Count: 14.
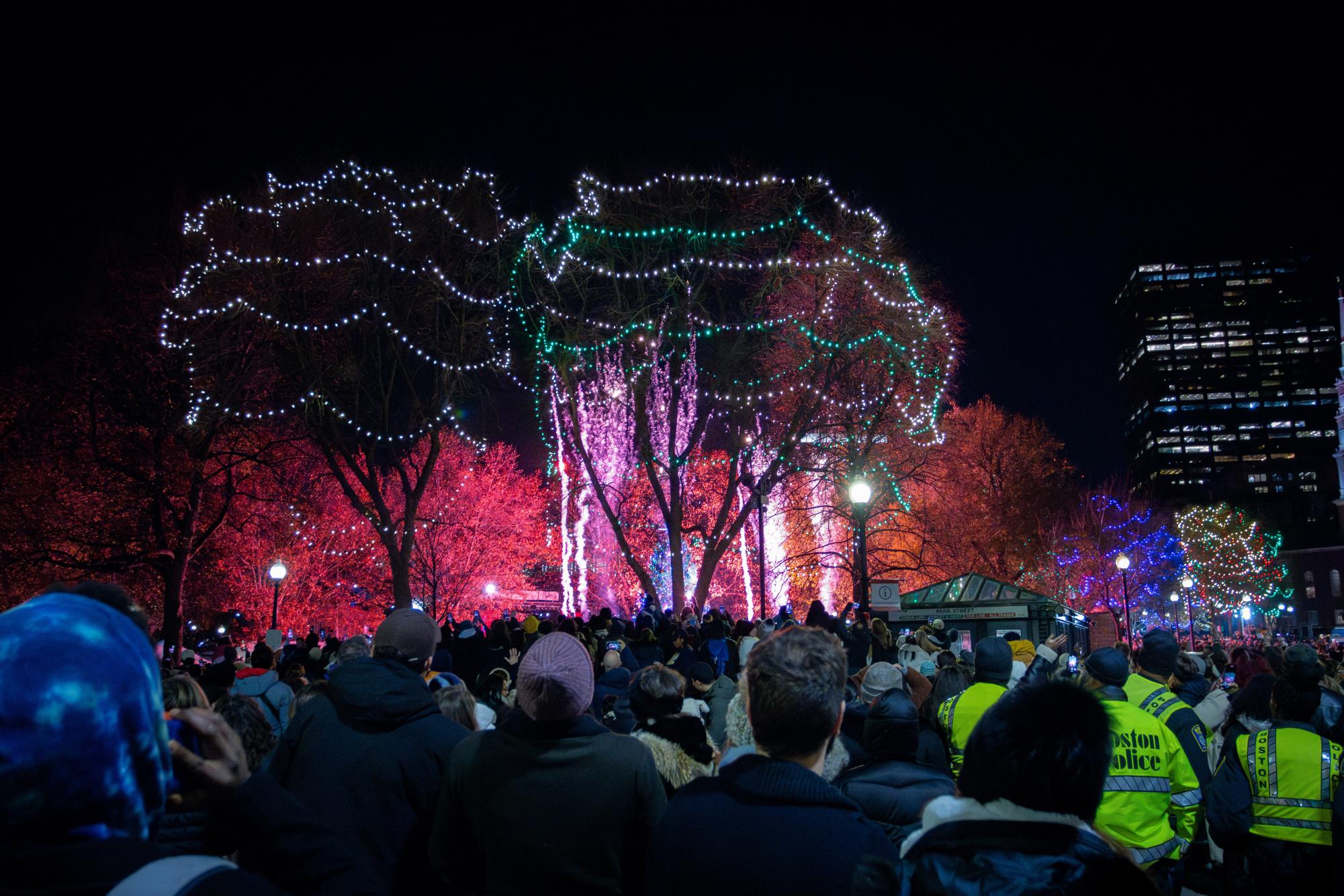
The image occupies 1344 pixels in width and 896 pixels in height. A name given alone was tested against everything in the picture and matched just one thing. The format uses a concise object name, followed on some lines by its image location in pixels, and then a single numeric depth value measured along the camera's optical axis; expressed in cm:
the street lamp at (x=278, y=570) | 2480
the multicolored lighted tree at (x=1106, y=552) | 5322
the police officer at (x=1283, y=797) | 551
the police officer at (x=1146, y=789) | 494
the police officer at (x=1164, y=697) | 637
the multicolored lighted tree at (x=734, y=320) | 2467
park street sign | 2322
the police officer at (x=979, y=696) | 649
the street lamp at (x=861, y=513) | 2106
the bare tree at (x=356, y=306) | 2461
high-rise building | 17075
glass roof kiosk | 2331
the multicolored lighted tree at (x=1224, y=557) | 8175
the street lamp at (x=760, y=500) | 2392
